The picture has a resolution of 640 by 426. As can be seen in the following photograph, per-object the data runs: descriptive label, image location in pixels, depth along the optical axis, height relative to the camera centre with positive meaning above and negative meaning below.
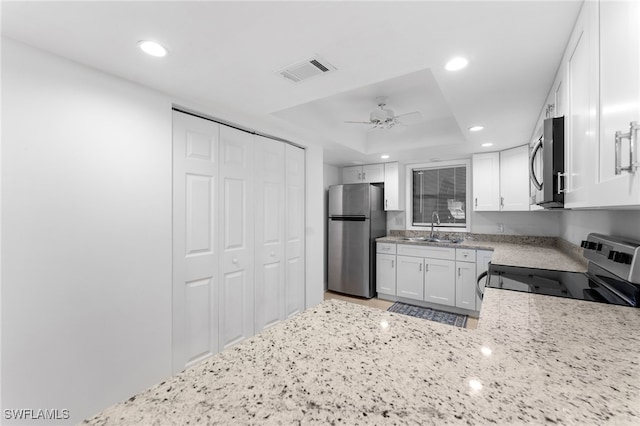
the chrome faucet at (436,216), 4.11 -0.09
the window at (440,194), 4.00 +0.25
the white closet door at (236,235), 2.28 -0.22
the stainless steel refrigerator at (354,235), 4.00 -0.37
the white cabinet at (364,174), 4.34 +0.60
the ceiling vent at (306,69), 1.49 +0.81
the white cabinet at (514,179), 3.11 +0.37
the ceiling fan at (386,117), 2.48 +0.85
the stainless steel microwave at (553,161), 1.28 +0.23
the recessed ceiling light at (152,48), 1.32 +0.81
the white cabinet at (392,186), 4.18 +0.38
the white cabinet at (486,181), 3.44 +0.37
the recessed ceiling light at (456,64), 1.44 +0.79
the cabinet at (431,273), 3.36 -0.83
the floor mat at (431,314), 3.30 -1.33
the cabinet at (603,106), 0.68 +0.32
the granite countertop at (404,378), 0.46 -0.35
